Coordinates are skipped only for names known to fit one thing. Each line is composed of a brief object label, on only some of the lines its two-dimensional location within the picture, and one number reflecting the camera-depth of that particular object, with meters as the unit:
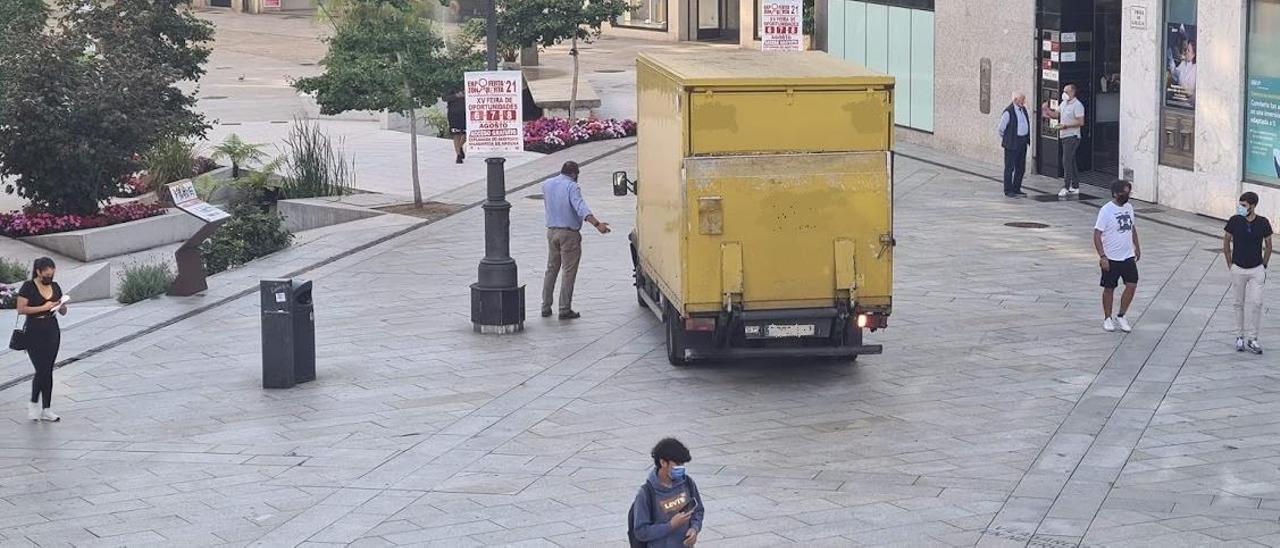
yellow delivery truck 16.45
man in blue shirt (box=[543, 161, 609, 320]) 19.61
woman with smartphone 15.94
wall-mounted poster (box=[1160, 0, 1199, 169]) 25.95
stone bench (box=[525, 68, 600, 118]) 38.56
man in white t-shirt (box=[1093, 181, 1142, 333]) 18.48
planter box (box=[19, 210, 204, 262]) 25.08
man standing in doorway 27.59
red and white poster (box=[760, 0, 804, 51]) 24.11
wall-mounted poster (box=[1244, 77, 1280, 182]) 24.23
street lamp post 19.31
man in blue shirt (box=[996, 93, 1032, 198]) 27.53
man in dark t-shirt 17.61
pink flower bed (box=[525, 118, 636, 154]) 34.28
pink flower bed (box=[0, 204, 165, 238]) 25.34
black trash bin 16.97
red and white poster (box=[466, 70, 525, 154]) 19.80
